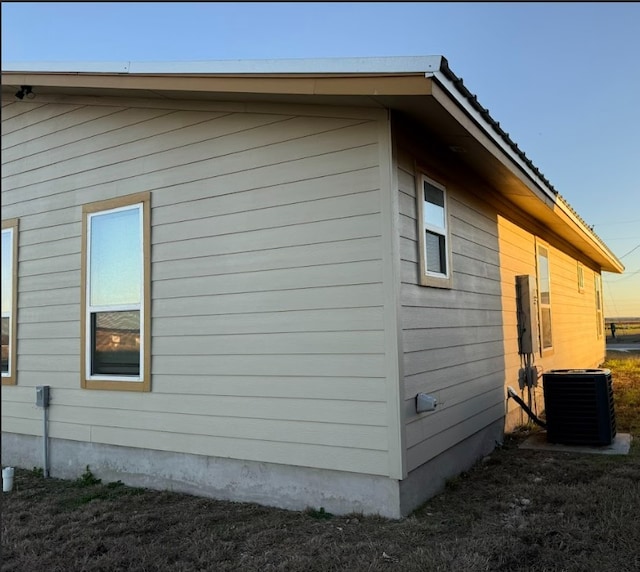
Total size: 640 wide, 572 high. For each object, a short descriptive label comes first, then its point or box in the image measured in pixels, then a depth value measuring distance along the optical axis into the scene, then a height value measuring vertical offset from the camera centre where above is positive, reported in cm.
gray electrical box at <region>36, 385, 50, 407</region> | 530 -64
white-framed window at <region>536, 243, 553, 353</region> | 787 +35
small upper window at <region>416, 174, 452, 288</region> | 416 +73
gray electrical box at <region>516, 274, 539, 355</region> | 679 +8
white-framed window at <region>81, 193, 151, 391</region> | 477 +31
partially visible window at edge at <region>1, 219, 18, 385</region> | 578 +34
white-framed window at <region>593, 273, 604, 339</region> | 1505 +45
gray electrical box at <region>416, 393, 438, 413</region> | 379 -55
